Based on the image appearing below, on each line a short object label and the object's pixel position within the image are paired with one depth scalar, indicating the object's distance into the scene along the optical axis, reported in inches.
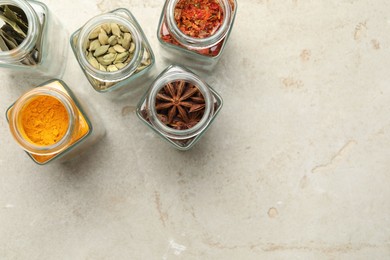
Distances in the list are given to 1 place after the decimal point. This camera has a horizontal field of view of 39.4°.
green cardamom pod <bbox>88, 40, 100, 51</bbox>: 14.4
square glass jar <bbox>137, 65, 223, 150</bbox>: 14.2
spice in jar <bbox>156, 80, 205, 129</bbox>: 14.6
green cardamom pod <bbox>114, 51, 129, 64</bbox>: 14.4
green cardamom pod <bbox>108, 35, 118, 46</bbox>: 14.4
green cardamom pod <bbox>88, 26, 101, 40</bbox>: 14.4
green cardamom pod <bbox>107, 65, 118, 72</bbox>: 14.2
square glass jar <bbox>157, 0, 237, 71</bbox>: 14.1
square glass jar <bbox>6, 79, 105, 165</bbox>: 13.9
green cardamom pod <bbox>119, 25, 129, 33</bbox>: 14.5
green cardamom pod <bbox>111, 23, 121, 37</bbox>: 14.4
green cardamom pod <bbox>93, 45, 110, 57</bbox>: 14.3
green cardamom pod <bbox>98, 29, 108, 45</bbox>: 14.4
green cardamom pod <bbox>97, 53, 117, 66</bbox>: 14.3
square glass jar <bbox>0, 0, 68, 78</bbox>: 14.1
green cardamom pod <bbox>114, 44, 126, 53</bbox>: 14.4
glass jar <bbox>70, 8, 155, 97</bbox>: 14.1
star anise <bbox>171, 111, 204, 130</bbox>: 14.6
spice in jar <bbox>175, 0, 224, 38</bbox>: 14.4
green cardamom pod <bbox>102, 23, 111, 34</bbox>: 14.5
